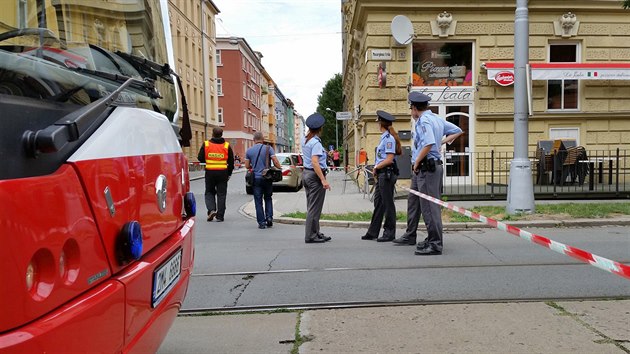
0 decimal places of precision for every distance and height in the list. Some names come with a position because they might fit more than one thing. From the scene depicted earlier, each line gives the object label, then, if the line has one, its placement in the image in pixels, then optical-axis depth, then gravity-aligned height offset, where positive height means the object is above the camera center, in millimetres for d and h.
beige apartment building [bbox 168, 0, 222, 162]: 36125 +8237
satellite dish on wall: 13734 +3523
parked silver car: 17266 -643
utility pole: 8867 +419
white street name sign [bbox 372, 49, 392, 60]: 14078 +2859
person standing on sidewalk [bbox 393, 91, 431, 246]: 6051 -601
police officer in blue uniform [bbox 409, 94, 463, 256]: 5785 -237
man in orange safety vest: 9430 -229
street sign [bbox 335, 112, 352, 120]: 21138 +1652
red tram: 1246 -95
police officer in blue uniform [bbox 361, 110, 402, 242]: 6730 -311
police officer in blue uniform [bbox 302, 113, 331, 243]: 6770 -228
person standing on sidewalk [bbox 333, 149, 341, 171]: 38062 -338
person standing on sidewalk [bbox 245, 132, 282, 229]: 8688 -490
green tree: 62906 +6777
